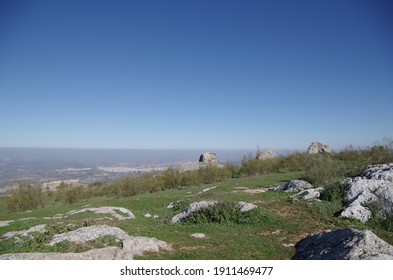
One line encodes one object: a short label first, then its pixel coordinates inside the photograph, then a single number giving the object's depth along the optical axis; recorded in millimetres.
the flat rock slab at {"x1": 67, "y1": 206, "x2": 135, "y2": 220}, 16172
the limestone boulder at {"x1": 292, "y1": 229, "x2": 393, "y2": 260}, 7886
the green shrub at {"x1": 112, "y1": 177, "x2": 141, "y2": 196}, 31516
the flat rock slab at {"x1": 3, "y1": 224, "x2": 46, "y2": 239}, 11746
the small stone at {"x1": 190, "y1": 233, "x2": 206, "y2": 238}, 12008
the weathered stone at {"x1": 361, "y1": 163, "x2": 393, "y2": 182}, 18738
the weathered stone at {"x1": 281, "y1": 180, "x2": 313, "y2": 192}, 20719
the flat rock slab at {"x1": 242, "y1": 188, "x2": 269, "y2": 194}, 21734
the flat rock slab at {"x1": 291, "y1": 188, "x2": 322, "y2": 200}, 17880
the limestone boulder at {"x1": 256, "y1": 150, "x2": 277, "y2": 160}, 47031
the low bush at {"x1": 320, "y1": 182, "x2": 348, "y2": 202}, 16859
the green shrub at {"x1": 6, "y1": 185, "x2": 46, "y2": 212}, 26312
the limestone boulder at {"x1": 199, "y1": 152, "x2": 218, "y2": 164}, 54375
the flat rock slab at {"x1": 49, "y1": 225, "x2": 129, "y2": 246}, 10344
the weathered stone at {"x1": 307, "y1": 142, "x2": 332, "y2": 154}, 53347
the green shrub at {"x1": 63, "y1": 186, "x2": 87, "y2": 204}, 29359
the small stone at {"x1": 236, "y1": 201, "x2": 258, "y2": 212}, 15364
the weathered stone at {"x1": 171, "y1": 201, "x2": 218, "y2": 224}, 15758
